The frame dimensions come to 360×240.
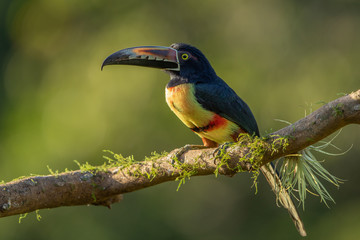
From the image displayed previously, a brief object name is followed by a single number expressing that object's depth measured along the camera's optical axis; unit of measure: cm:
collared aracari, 752
